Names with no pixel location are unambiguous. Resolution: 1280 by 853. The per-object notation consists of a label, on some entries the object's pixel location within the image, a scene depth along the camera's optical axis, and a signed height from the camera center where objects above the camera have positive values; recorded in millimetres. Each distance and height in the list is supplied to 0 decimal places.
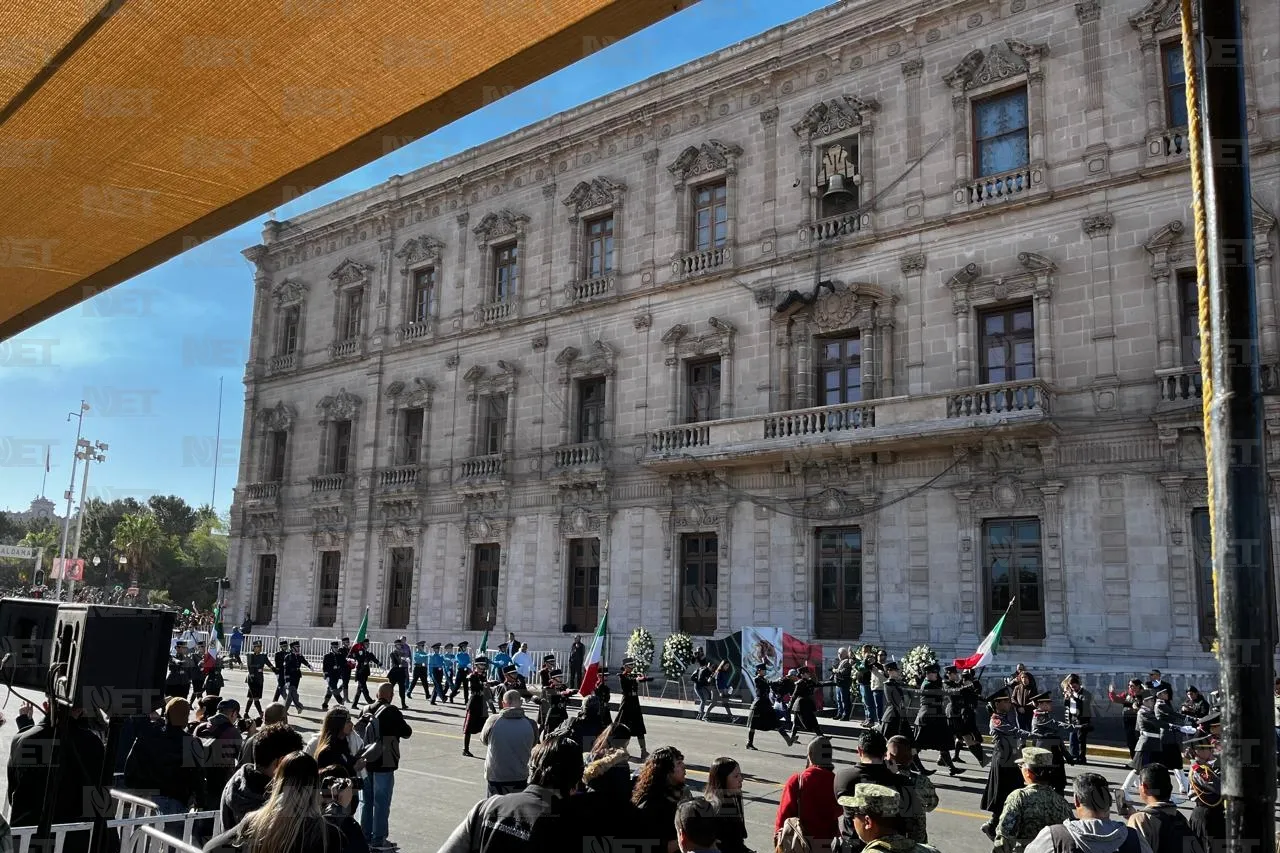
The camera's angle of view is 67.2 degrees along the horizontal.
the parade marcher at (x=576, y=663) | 26266 -1697
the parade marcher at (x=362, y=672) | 23047 -1846
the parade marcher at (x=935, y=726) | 15812 -1870
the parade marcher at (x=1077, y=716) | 16734 -1718
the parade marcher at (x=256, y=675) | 19620 -1736
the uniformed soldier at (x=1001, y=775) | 9352 -1554
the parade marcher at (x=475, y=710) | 14664 -1734
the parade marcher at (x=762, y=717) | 16844 -1908
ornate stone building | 21031 +6735
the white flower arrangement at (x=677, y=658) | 25125 -1391
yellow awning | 2975 +1721
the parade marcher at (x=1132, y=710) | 16516 -1563
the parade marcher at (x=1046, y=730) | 9469 -1240
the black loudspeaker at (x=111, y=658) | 3979 -306
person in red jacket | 6977 -1410
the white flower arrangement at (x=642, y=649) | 26266 -1258
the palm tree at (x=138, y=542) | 76062 +3460
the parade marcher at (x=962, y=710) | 16234 -1640
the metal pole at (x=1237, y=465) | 2174 +359
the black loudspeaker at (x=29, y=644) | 4656 -303
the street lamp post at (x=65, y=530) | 49766 +2845
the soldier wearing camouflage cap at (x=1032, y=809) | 6707 -1335
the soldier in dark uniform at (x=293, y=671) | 21406 -1746
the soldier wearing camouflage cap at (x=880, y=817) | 4574 -979
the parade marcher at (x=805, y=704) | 16938 -1691
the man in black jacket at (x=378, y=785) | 9891 -1944
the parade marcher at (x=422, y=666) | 26312 -1920
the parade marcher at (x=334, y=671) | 23094 -1870
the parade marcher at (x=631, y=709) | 14125 -1561
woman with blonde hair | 4395 -1059
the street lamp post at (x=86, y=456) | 53000 +7075
